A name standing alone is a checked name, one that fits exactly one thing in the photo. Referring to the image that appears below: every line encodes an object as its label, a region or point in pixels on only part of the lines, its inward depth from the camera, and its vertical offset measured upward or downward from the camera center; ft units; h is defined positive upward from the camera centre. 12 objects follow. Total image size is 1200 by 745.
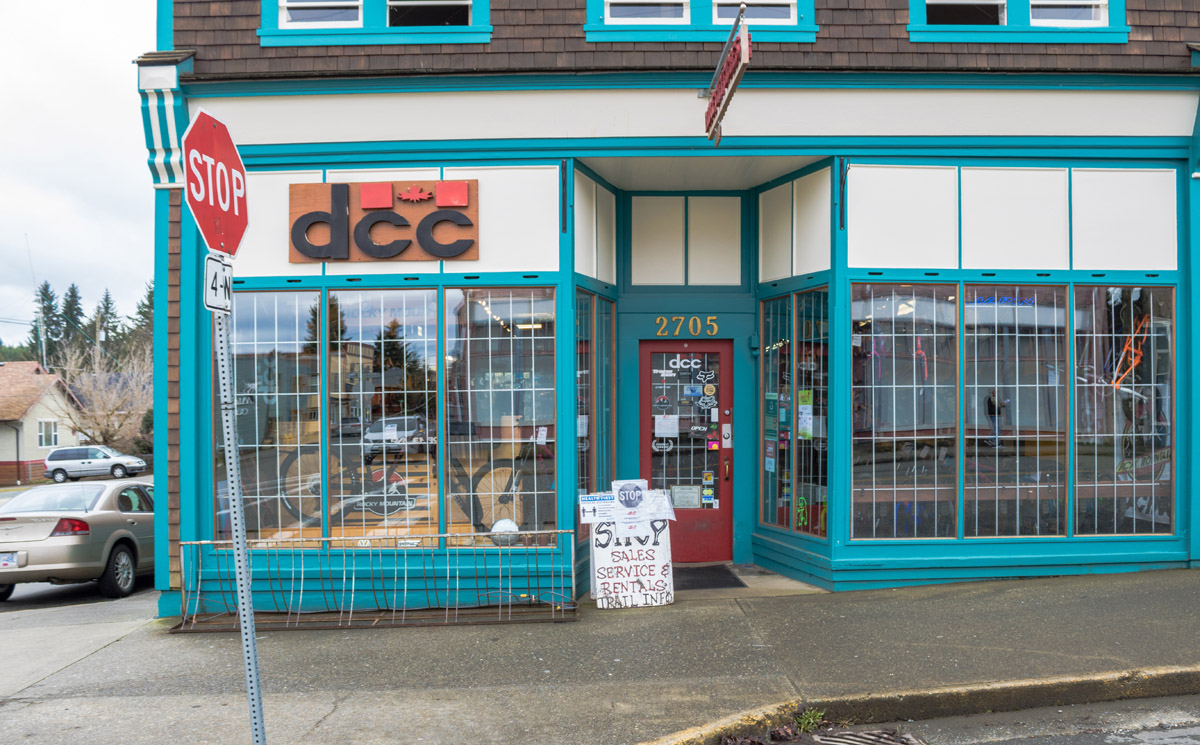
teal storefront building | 22.80 +2.28
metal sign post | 11.05 -2.05
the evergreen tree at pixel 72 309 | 277.09 +27.62
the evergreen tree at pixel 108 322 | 207.21 +18.13
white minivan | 111.55 -11.79
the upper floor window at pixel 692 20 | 22.79 +10.72
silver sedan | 28.37 -5.88
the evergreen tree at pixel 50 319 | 252.83 +23.28
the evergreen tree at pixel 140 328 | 179.75 +14.19
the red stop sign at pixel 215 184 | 11.27 +3.09
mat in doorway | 24.57 -6.63
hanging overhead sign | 17.67 +7.65
